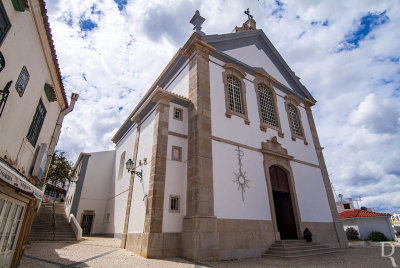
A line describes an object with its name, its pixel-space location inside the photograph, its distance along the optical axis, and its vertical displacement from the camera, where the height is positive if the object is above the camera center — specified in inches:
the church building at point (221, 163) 318.7 +117.6
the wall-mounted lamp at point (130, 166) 374.0 +106.4
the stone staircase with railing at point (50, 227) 460.4 +22.1
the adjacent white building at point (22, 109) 187.6 +128.7
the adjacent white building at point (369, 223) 770.8 +36.5
